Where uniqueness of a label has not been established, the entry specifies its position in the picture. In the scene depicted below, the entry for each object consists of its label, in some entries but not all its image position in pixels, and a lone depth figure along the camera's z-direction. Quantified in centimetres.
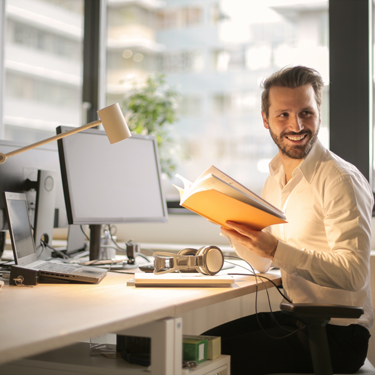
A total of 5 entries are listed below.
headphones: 144
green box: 119
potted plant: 300
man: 131
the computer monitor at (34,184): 184
